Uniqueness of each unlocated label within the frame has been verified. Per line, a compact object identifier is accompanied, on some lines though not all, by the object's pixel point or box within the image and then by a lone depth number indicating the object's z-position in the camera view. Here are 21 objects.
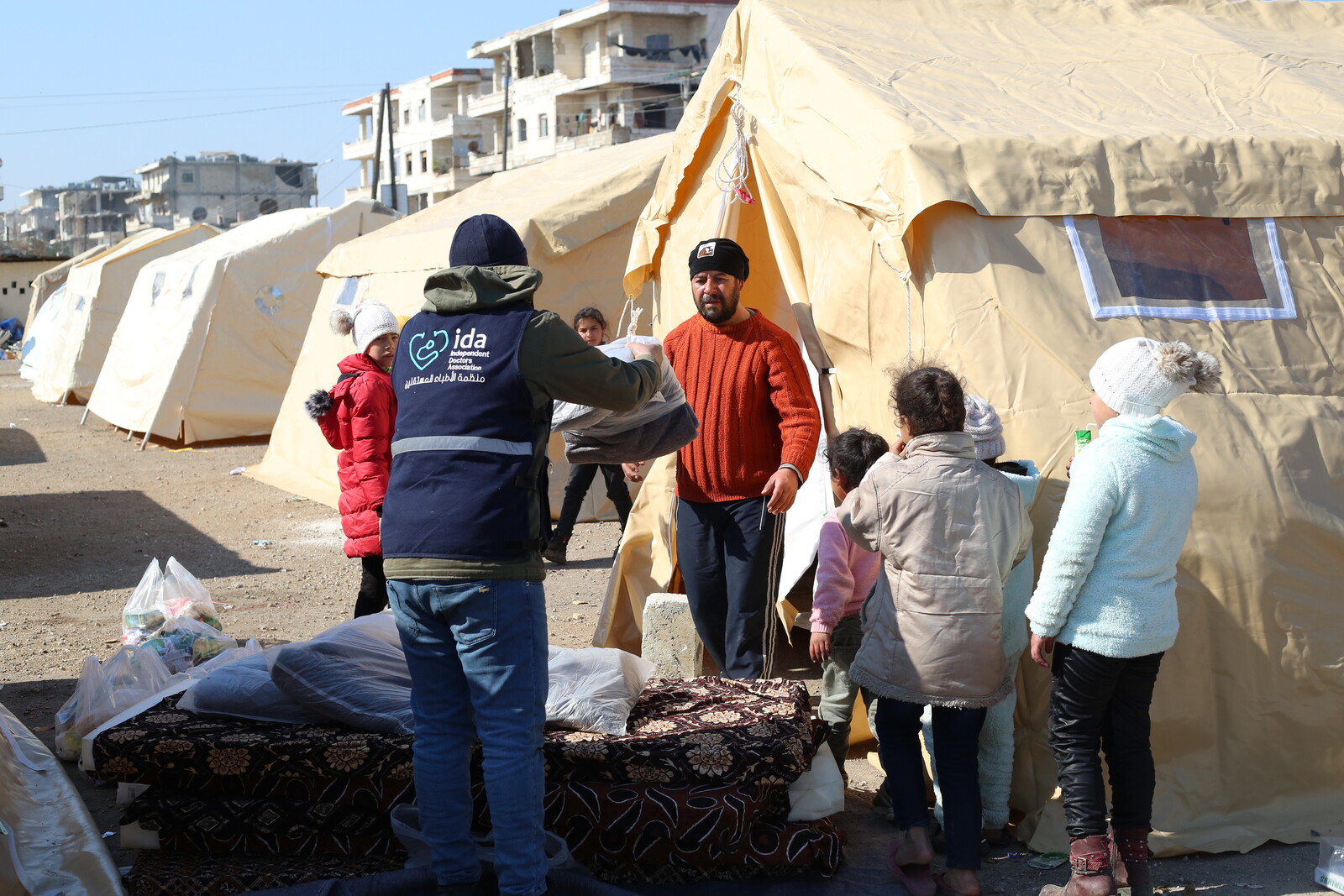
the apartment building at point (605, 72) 50.41
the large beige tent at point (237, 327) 14.34
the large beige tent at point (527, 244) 9.13
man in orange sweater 4.52
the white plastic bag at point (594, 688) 3.86
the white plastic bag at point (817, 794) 3.73
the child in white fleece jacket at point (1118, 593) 3.21
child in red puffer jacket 5.39
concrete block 5.16
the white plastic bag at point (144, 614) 5.32
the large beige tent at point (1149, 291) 3.84
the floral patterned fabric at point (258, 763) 3.62
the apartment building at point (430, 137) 58.91
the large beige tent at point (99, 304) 19.88
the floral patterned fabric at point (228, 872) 3.40
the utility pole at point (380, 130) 33.60
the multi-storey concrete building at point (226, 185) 70.75
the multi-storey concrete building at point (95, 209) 86.06
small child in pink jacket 3.95
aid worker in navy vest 3.02
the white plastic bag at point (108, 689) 4.57
